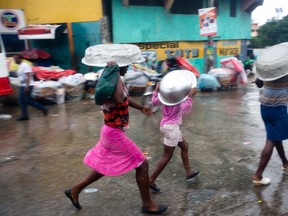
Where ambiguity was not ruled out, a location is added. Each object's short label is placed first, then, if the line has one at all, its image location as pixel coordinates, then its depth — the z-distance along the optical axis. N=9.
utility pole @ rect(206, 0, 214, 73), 13.75
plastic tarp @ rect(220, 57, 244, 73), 11.26
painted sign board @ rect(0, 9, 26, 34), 9.34
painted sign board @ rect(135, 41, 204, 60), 12.58
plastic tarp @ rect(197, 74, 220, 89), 10.95
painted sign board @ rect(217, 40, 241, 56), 15.10
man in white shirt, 6.82
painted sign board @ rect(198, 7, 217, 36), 11.26
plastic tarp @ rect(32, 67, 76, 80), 9.34
